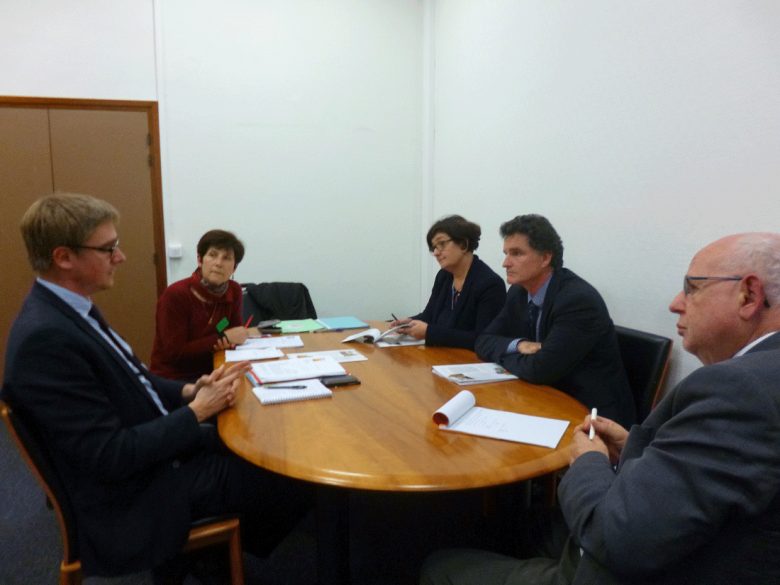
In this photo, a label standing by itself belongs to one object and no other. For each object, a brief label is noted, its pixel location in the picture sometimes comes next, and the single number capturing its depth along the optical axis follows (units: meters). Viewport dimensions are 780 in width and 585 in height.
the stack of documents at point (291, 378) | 1.58
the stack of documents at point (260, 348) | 2.15
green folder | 2.83
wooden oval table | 1.08
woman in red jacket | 2.33
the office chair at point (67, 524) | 1.08
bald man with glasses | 0.70
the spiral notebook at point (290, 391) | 1.55
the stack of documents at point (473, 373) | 1.77
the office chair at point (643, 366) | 1.85
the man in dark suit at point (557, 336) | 1.76
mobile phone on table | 1.71
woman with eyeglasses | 2.53
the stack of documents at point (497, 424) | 1.27
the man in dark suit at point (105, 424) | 1.11
